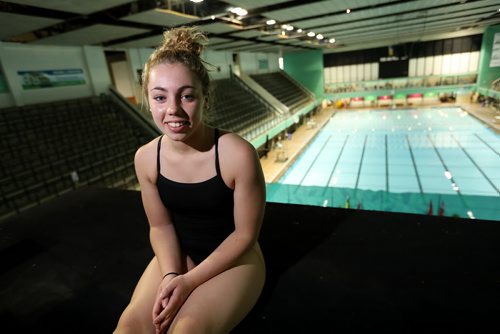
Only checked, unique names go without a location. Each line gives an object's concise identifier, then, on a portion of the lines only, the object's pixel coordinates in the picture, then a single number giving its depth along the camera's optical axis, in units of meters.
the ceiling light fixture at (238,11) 6.31
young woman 0.96
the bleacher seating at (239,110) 11.53
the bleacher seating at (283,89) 17.88
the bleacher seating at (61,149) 5.48
